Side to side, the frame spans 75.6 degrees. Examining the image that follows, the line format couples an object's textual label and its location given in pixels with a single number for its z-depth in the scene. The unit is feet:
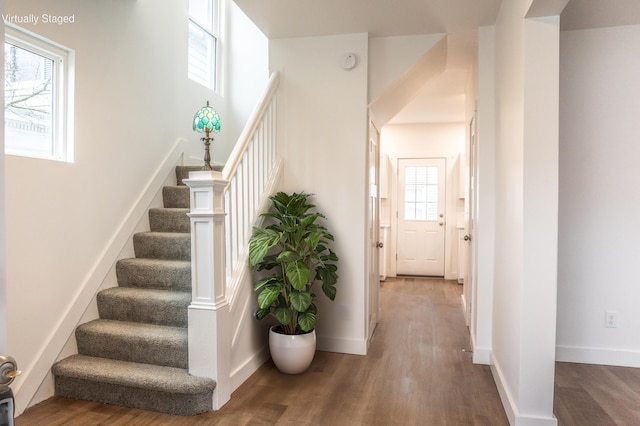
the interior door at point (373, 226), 12.21
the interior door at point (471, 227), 11.37
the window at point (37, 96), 8.00
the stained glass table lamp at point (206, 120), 10.55
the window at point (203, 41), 14.46
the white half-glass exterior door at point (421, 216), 23.34
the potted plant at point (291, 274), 9.17
